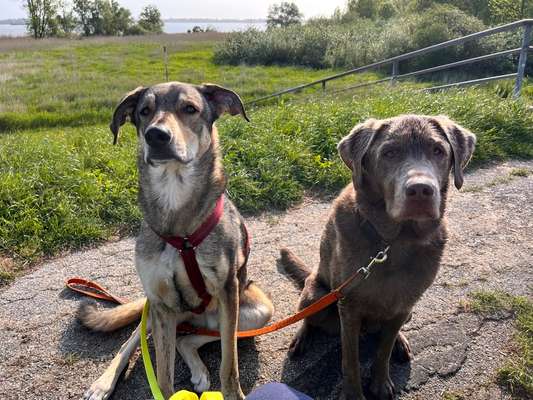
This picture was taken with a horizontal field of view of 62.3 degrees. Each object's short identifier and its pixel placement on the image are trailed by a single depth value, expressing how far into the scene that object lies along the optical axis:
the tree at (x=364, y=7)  40.66
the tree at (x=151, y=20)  66.75
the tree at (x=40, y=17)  54.22
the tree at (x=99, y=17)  59.50
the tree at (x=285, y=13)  51.47
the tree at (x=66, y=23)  56.72
